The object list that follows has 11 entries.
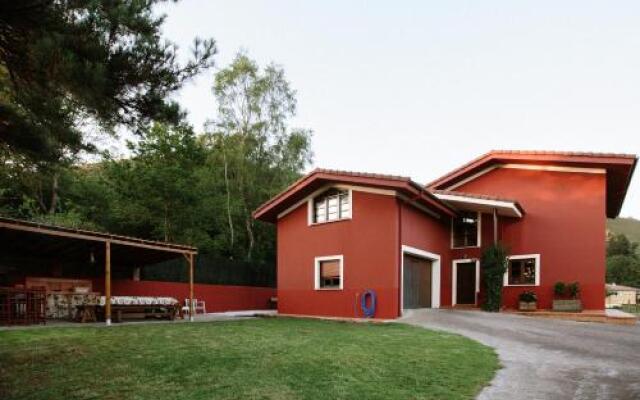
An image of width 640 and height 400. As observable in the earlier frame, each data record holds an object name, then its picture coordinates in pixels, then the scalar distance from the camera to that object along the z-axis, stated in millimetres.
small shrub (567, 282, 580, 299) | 16016
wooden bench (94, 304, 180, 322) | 13594
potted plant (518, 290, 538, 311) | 16344
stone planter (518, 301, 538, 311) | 16328
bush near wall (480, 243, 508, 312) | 16047
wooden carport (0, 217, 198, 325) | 11773
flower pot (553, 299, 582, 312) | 15711
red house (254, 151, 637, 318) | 15016
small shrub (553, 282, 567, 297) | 16109
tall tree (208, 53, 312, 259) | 26359
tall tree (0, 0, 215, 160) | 4871
